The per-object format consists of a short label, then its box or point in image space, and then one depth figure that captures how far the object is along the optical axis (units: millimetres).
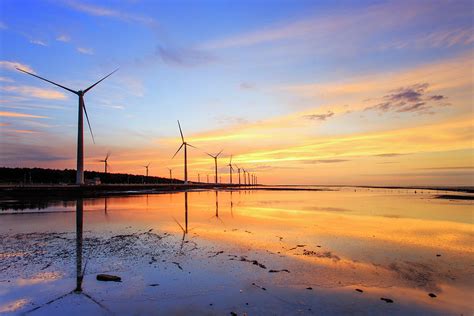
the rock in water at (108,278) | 11250
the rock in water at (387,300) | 9758
